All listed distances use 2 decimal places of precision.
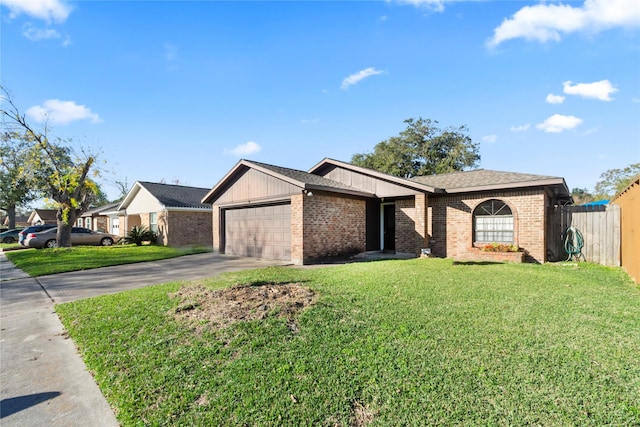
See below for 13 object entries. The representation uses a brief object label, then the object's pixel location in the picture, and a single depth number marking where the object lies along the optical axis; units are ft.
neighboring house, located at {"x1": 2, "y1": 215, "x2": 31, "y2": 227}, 197.42
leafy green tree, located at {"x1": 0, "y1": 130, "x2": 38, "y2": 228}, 62.39
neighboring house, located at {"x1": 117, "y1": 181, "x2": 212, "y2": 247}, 65.98
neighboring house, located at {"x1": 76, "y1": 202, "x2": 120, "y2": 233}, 94.85
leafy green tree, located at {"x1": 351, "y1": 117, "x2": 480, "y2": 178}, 110.83
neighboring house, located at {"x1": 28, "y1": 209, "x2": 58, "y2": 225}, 139.33
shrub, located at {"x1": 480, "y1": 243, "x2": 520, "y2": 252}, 34.97
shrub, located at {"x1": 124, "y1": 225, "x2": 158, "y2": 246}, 68.74
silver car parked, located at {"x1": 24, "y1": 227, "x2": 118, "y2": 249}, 67.67
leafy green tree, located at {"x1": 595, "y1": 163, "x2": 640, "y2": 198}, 117.29
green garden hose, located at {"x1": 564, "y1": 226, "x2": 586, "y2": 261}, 36.83
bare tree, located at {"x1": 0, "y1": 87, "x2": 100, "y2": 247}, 61.31
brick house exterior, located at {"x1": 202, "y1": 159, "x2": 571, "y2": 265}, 36.19
